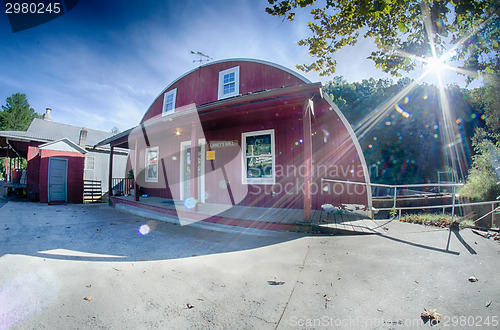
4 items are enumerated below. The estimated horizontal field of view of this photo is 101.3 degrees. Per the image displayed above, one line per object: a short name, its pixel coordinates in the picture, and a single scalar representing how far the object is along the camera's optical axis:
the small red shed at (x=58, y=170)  10.10
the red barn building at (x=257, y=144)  5.24
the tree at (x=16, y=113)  36.69
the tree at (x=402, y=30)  3.76
